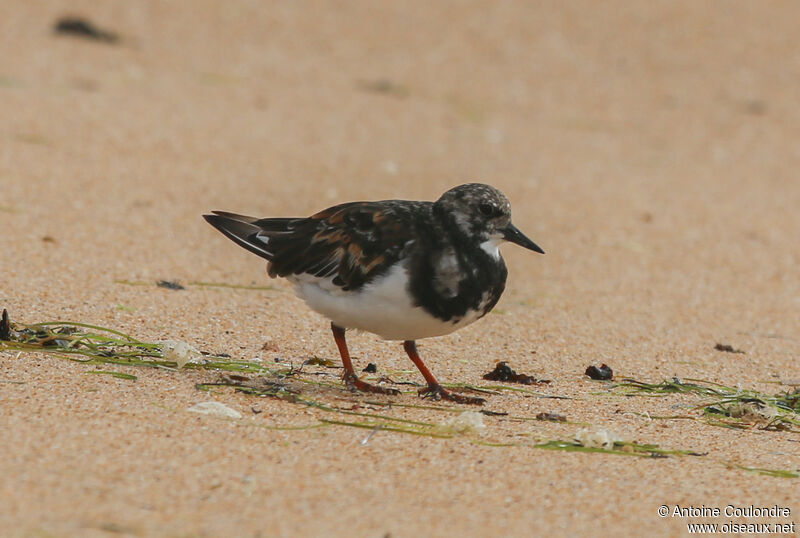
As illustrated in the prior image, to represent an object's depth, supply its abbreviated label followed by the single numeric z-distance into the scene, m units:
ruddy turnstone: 8.49
